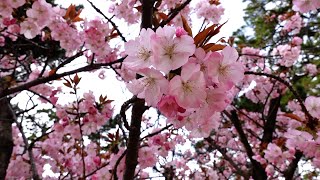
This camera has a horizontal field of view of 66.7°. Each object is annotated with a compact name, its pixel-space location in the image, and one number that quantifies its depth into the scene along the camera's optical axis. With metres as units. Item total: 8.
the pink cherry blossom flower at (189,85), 0.22
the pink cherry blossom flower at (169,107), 0.24
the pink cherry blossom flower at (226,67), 0.23
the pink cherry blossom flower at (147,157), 0.67
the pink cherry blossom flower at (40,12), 0.65
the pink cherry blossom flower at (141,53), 0.23
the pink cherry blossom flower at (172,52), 0.23
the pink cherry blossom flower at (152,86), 0.23
